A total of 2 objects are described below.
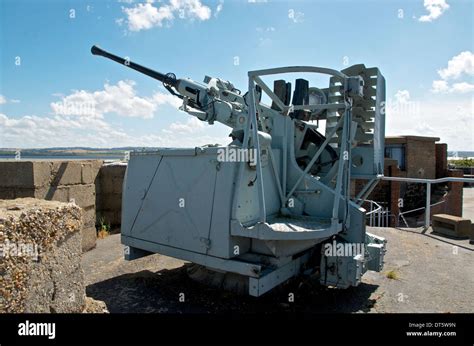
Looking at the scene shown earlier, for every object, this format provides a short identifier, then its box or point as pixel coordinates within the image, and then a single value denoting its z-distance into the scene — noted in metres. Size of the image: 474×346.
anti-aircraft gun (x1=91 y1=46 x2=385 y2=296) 4.08
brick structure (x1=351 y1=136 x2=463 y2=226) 15.20
